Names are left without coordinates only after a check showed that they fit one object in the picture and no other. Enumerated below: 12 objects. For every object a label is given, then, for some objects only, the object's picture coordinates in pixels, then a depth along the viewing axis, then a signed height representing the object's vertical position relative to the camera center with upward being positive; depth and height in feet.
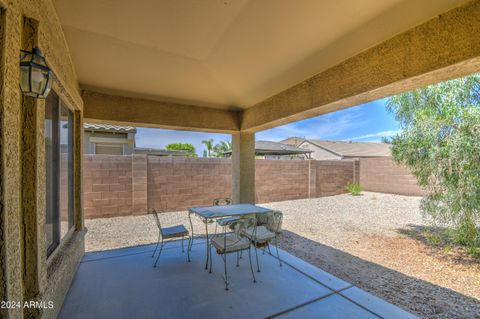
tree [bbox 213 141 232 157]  69.67 +3.78
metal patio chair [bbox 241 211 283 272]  10.38 -3.97
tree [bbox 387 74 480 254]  11.92 +0.46
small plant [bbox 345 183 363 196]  35.09 -4.61
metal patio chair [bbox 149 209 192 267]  10.72 -3.40
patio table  10.53 -2.55
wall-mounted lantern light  4.24 +1.66
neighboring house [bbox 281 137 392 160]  66.69 +3.39
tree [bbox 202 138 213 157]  69.21 +4.83
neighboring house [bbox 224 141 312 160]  49.62 +2.06
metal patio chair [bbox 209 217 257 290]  9.03 -3.36
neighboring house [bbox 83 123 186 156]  28.84 +2.82
